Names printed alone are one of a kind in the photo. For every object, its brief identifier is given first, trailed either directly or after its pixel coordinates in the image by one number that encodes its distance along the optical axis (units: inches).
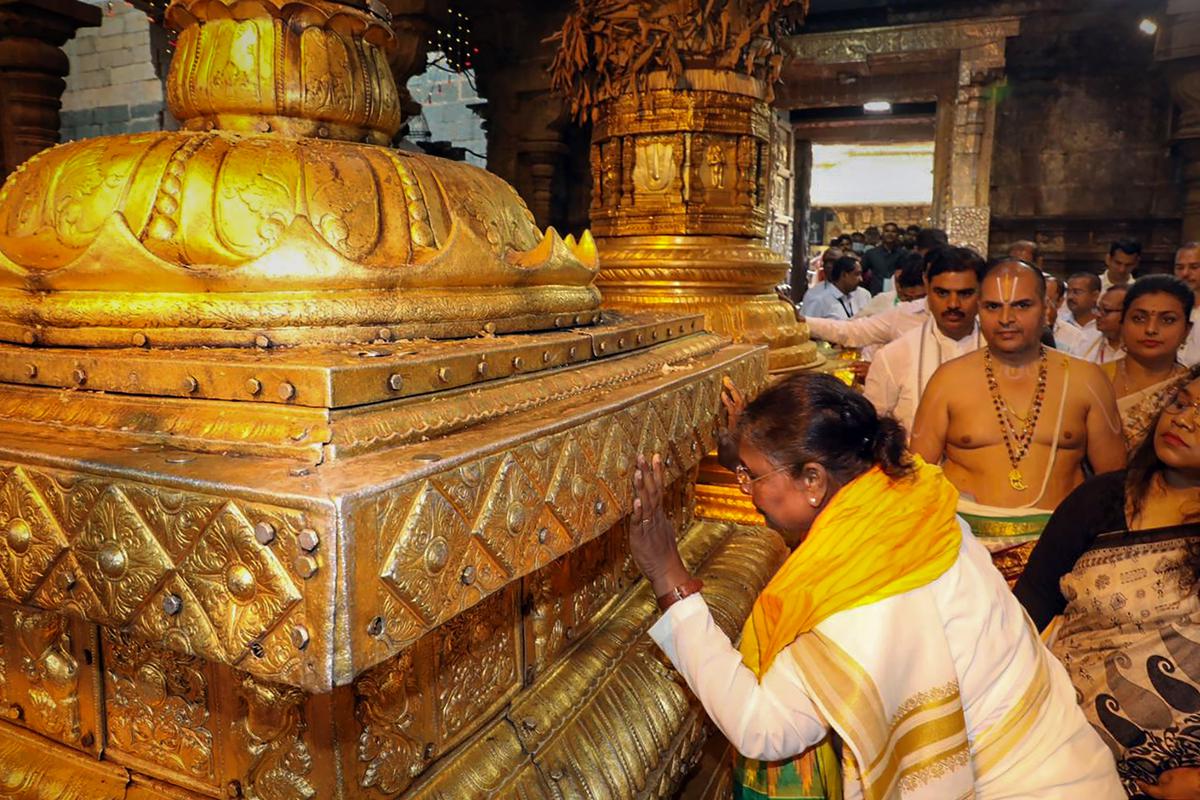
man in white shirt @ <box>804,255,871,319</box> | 253.1
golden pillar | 135.3
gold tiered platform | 31.3
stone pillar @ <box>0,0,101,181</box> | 218.1
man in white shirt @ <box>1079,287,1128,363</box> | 146.9
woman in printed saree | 63.0
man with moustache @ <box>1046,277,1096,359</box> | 164.4
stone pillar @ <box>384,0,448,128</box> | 223.3
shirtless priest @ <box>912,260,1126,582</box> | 93.8
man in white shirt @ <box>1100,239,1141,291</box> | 252.2
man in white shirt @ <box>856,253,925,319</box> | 166.2
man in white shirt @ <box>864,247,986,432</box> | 117.1
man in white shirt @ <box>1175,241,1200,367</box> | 183.5
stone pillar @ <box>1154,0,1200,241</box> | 273.4
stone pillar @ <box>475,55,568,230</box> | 295.0
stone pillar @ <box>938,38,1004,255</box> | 288.0
